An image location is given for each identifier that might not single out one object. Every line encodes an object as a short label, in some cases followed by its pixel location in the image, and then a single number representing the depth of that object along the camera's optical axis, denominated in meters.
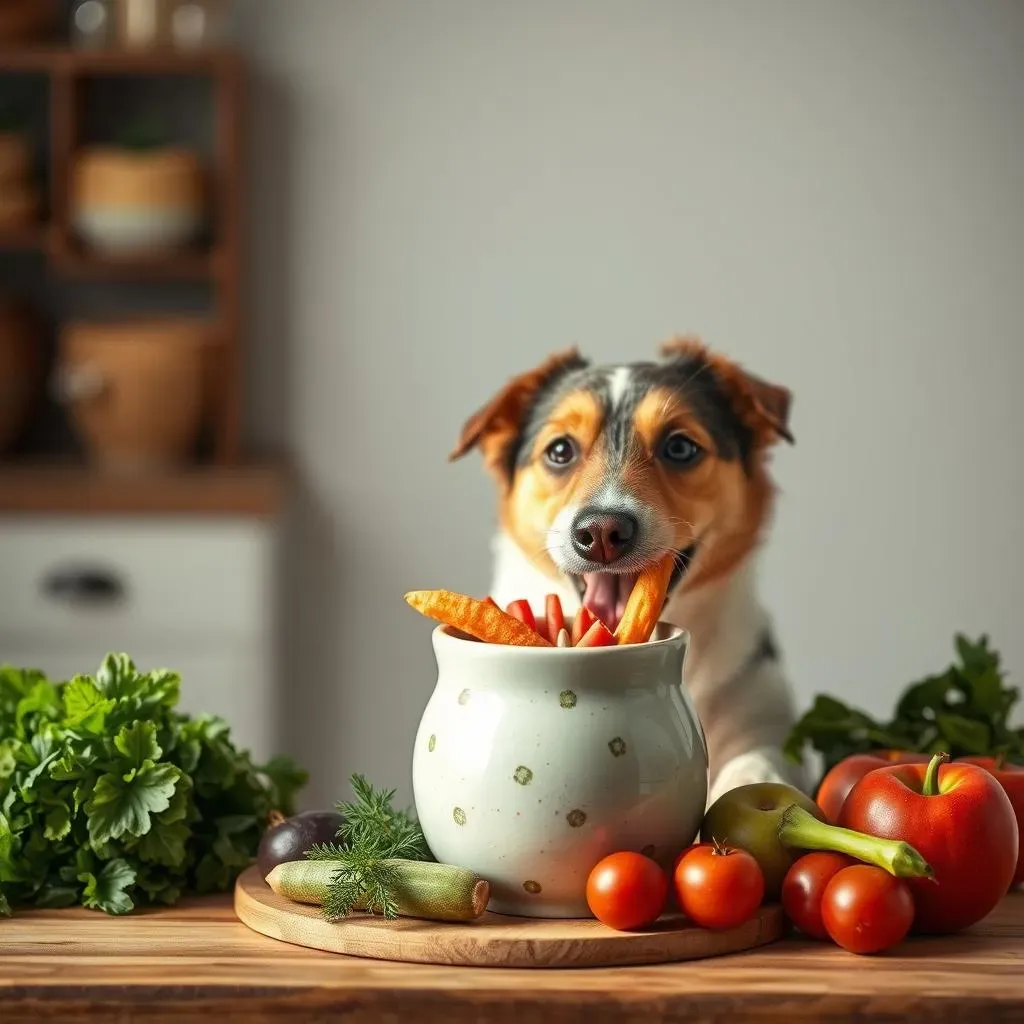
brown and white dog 1.37
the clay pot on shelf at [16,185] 3.12
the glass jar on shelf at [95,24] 3.22
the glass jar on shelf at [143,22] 3.16
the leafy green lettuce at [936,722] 1.17
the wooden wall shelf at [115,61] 3.10
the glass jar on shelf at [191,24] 3.19
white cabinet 2.97
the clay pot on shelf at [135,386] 3.12
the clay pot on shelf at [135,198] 3.11
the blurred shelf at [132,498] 2.96
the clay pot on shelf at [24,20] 3.14
